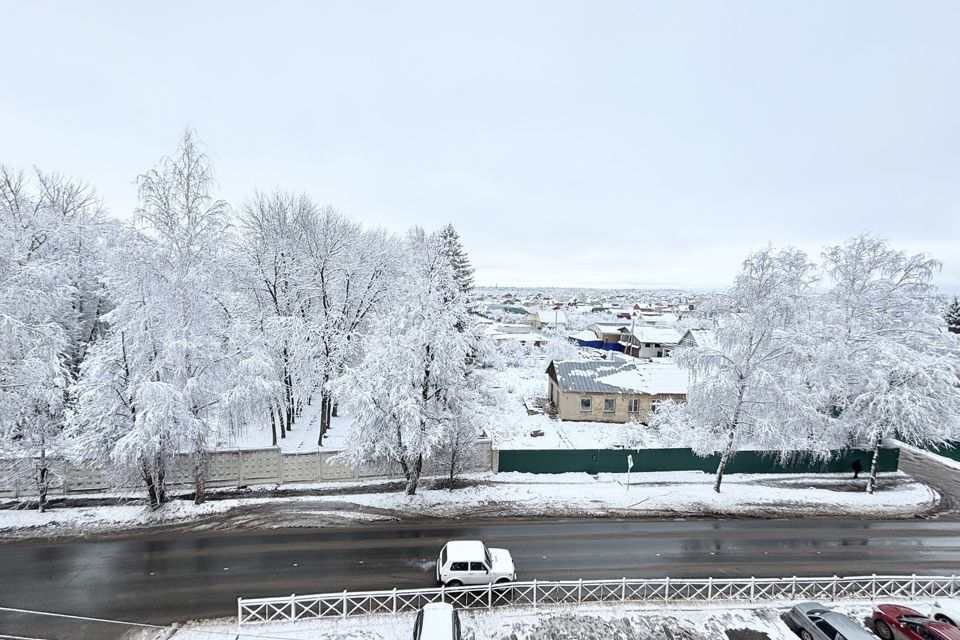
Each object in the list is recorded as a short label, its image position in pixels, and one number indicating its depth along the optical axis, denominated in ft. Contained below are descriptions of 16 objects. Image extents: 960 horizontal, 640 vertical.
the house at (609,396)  115.24
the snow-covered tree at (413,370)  60.70
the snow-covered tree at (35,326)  52.85
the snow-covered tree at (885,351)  71.82
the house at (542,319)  334.81
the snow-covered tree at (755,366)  65.26
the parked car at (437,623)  33.53
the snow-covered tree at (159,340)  53.16
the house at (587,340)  242.78
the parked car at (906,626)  36.11
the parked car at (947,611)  40.63
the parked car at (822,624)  36.04
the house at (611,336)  244.65
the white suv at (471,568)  43.93
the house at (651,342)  202.49
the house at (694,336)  152.36
